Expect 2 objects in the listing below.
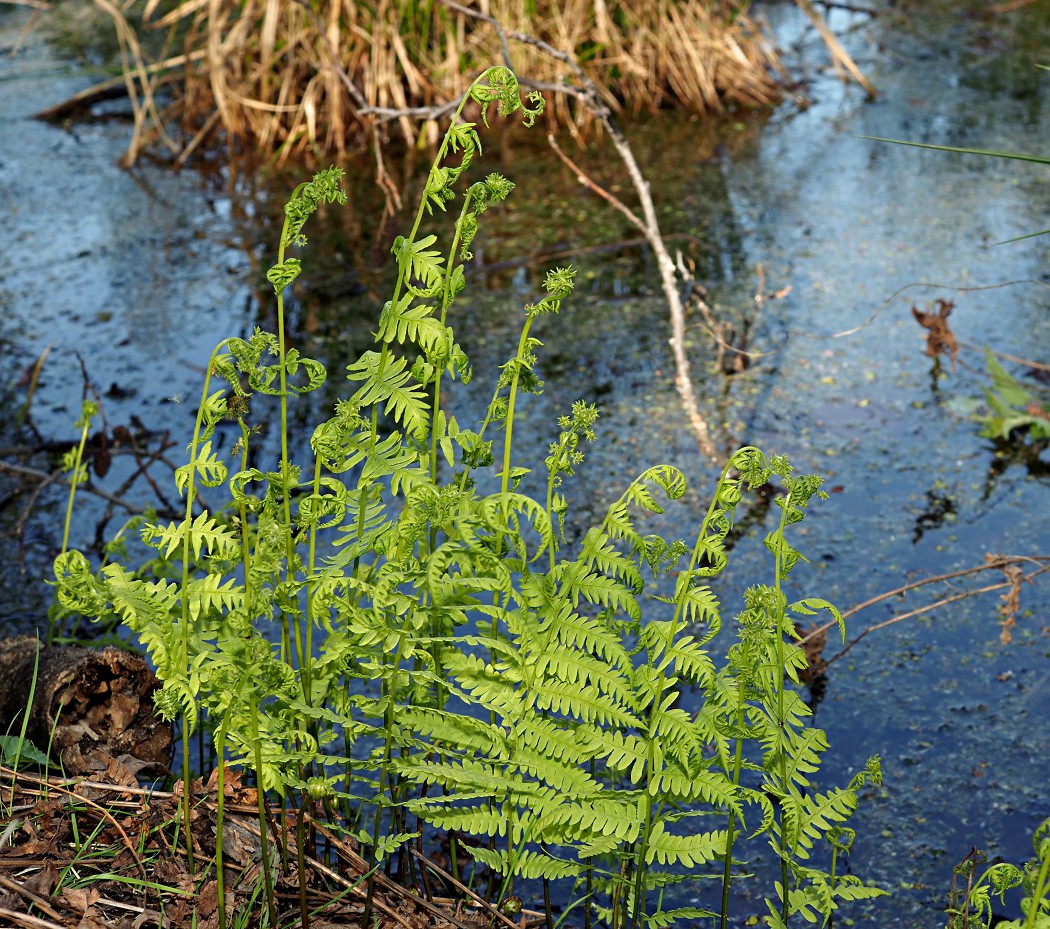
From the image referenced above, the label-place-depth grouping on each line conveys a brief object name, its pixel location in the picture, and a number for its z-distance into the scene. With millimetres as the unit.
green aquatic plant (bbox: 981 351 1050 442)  3314
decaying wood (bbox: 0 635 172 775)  2084
